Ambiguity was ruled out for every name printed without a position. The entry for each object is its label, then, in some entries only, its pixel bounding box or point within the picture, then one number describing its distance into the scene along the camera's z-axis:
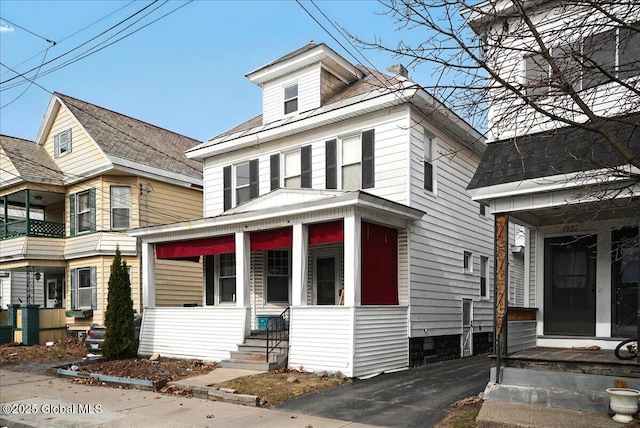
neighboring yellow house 19.92
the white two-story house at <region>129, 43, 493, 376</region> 12.00
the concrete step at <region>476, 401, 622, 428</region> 6.72
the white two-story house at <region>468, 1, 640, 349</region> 8.26
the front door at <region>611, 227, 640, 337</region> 9.30
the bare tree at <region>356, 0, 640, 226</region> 5.53
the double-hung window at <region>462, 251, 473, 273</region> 16.64
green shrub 14.44
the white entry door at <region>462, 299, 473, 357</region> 16.16
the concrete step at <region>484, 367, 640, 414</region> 7.42
